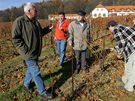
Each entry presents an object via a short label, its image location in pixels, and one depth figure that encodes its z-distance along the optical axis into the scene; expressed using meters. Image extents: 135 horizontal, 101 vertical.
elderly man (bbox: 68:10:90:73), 3.14
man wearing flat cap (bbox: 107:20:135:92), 2.58
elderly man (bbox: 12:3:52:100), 2.39
